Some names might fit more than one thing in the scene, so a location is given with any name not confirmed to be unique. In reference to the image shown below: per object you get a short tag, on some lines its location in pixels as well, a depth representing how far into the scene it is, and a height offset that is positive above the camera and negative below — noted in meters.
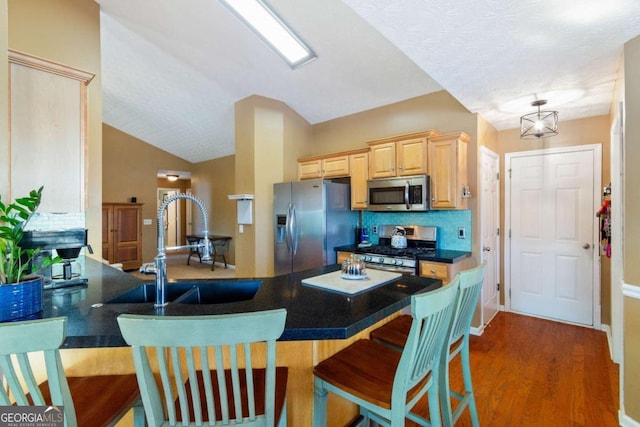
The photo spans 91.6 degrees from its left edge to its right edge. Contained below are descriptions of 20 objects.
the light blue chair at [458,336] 1.46 -0.64
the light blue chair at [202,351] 0.80 -0.37
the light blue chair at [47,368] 0.77 -0.40
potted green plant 1.14 -0.25
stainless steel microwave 3.43 +0.20
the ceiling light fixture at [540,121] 3.00 +0.94
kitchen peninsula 1.08 -0.40
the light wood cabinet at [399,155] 3.45 +0.65
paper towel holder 4.60 +0.08
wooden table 7.34 -0.77
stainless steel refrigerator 3.89 -0.14
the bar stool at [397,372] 1.11 -0.67
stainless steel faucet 1.31 -0.23
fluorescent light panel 3.08 +1.91
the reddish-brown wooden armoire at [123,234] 6.94 -0.47
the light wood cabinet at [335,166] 4.19 +0.62
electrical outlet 3.51 -0.26
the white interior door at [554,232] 3.50 -0.27
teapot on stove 3.78 -0.34
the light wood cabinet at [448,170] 3.27 +0.43
